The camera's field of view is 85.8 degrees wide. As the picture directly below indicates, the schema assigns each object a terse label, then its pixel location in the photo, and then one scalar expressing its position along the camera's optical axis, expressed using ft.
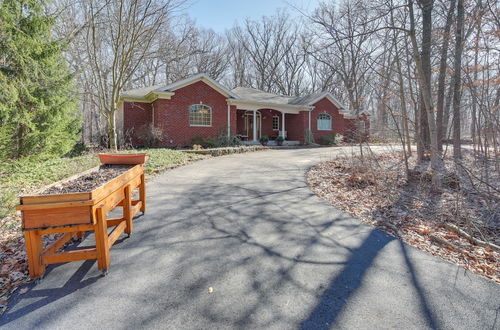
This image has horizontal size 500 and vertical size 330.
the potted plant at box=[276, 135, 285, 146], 61.21
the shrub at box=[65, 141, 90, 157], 38.03
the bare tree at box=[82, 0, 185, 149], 37.01
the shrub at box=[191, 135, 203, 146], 49.56
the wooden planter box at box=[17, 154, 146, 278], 7.76
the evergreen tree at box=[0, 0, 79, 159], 22.48
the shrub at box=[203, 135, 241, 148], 49.96
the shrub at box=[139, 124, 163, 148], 45.39
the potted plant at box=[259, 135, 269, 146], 59.06
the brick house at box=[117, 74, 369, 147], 47.80
